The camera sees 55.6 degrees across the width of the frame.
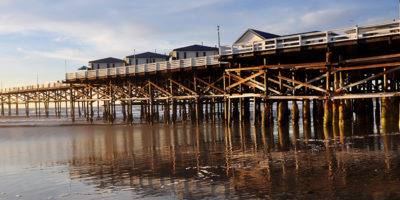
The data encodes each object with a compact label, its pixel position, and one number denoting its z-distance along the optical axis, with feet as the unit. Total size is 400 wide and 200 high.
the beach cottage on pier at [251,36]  89.47
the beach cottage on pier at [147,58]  157.89
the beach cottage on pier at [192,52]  140.15
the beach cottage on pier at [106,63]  170.71
